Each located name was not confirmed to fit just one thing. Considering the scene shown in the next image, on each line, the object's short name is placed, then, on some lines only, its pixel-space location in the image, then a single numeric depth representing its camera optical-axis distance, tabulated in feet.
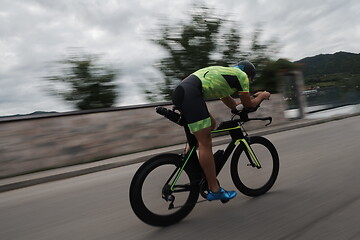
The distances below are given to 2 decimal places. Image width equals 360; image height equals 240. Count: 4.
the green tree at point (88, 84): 30.66
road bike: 9.40
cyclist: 9.81
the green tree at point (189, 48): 41.73
